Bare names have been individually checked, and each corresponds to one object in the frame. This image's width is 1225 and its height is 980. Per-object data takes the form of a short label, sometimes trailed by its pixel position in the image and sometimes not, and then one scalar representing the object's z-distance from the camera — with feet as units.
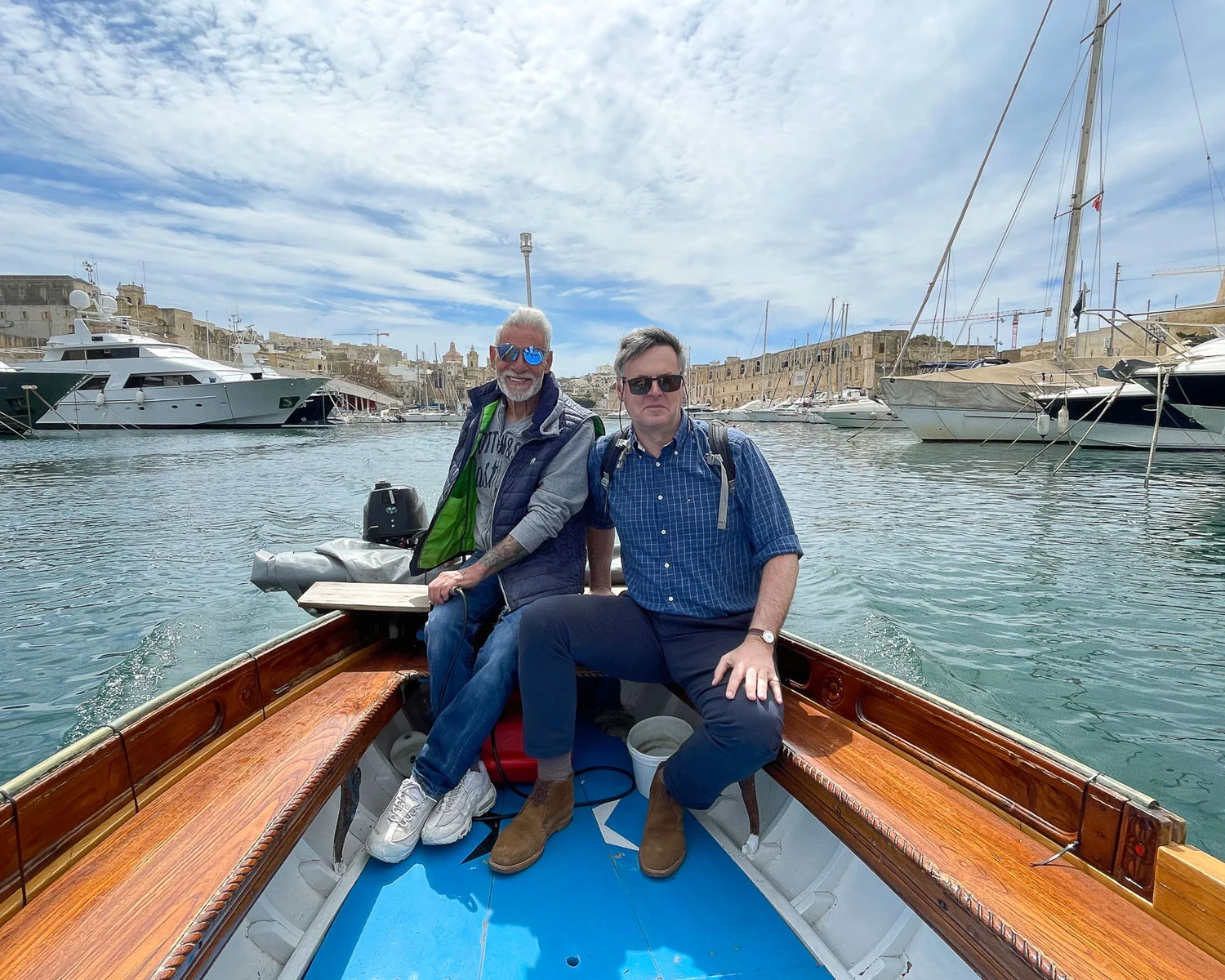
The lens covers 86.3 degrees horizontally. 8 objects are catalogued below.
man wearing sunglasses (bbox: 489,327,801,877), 7.07
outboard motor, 14.29
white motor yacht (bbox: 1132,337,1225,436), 52.44
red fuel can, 8.53
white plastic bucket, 8.64
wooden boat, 4.53
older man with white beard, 7.66
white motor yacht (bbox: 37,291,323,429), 116.16
